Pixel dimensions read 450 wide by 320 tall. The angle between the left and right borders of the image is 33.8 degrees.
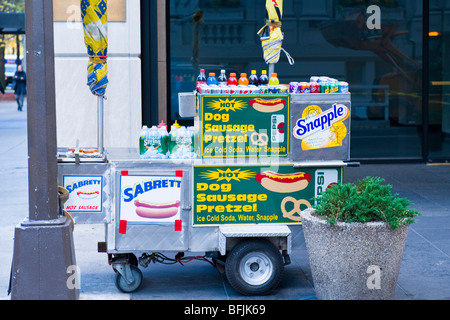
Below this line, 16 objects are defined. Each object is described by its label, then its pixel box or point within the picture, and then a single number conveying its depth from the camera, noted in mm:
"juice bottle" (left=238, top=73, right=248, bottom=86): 7141
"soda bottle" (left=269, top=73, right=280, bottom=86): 7074
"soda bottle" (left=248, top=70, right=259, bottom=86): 7215
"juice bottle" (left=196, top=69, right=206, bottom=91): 7402
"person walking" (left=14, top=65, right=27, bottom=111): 29681
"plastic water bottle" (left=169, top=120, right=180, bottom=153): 6844
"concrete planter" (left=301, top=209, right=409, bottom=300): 5914
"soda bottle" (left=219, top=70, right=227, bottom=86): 7164
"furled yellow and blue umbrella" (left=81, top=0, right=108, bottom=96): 7496
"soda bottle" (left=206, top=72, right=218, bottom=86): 7279
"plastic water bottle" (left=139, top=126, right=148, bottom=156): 6773
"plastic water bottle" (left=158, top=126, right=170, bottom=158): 6793
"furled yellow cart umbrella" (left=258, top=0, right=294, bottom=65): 7754
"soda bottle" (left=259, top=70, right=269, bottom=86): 7223
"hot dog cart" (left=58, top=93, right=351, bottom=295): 6602
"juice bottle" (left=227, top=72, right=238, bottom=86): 7188
